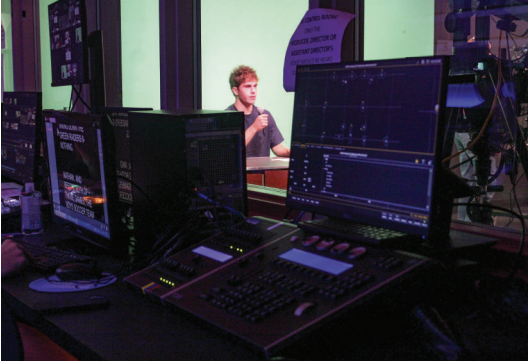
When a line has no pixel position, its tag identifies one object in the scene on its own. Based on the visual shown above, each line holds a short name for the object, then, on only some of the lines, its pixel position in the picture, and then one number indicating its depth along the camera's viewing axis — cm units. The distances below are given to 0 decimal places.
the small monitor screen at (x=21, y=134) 248
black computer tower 154
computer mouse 135
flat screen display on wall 263
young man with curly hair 412
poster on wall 212
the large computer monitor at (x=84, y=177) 151
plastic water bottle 197
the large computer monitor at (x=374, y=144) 109
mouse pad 130
